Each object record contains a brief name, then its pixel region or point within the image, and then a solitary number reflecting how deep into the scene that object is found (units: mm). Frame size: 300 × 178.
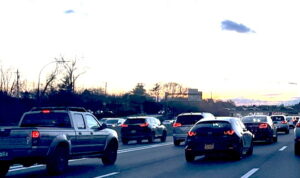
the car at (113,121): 56334
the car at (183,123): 29841
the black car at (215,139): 19078
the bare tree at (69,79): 89312
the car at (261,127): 30141
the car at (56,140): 13969
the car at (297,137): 21188
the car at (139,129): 33812
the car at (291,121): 66500
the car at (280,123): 47656
